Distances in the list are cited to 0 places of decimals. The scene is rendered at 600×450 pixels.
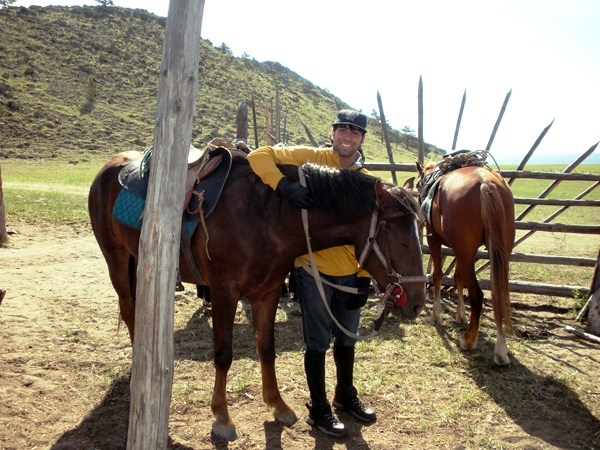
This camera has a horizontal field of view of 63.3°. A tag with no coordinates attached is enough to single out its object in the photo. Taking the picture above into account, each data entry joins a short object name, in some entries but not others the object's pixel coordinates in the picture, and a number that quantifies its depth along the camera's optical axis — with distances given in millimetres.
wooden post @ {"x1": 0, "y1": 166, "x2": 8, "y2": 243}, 8594
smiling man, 3443
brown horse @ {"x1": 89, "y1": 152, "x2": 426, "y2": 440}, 3176
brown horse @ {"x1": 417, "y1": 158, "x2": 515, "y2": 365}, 4707
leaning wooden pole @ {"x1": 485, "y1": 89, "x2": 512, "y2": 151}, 7000
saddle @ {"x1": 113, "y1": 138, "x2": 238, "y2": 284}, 3459
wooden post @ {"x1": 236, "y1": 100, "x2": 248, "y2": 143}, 8258
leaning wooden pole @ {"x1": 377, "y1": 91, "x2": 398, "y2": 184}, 7197
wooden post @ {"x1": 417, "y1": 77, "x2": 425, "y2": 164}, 6906
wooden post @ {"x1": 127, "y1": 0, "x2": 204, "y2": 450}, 2359
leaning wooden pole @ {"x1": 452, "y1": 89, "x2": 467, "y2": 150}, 7184
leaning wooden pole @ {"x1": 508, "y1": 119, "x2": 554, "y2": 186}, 7037
